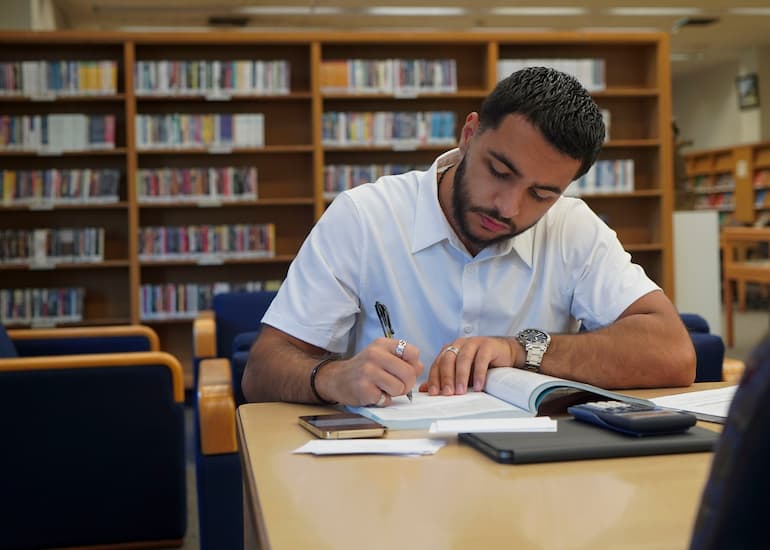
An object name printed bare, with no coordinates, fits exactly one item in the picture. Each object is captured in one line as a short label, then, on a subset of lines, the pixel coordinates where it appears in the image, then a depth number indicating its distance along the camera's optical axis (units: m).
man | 1.49
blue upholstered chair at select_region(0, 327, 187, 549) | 2.63
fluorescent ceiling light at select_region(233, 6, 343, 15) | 9.81
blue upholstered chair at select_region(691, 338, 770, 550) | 0.36
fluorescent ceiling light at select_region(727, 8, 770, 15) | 10.62
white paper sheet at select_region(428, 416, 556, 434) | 1.04
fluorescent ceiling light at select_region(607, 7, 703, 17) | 10.47
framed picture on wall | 13.02
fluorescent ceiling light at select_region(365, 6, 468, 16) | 10.01
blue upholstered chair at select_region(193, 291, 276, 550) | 2.18
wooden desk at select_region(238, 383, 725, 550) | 0.69
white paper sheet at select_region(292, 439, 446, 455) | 0.98
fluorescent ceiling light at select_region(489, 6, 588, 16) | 10.23
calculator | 0.98
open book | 1.14
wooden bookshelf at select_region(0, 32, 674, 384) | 5.78
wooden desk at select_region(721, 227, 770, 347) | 7.23
